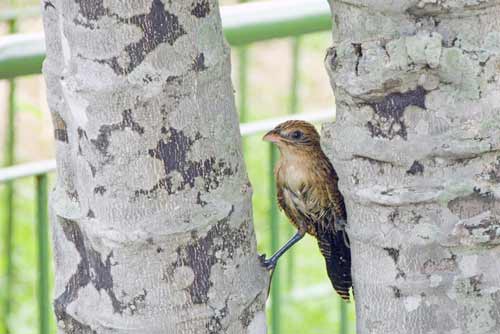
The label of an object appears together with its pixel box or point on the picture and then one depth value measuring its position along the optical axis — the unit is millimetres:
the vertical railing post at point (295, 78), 11078
